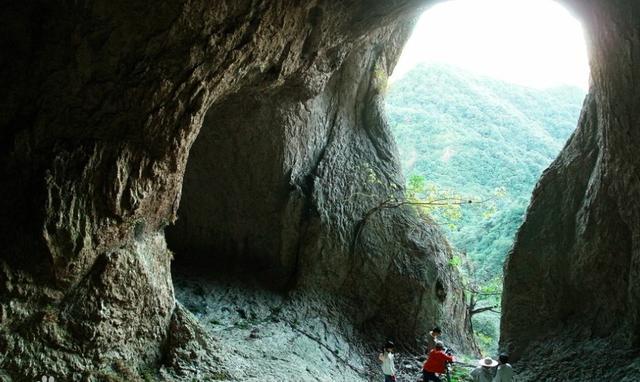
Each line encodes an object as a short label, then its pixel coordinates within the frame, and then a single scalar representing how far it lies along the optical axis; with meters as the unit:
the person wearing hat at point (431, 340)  7.96
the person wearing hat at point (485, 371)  7.10
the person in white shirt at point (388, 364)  7.49
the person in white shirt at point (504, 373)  6.46
